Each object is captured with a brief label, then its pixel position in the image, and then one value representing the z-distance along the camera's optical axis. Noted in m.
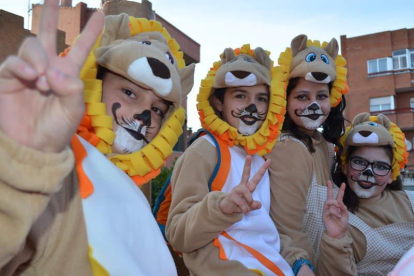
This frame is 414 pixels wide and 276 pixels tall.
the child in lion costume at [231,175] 1.73
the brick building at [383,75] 19.06
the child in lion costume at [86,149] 0.89
